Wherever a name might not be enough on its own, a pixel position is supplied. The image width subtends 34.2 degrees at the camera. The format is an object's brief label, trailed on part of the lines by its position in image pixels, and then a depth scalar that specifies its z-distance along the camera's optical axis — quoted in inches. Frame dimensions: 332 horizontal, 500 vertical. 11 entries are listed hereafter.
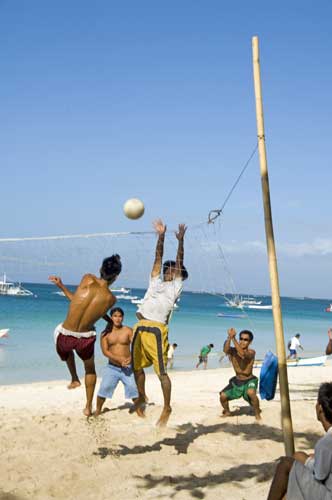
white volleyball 239.3
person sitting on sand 121.4
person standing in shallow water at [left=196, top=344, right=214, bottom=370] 781.9
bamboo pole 167.0
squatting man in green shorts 299.4
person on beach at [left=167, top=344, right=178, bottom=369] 754.7
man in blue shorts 324.5
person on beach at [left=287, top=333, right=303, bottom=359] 808.9
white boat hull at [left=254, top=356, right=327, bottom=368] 780.0
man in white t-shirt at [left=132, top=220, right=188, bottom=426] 235.0
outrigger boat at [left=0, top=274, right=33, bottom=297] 2472.2
